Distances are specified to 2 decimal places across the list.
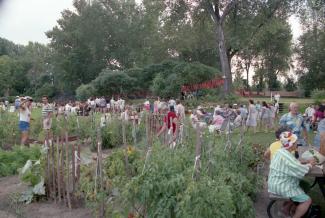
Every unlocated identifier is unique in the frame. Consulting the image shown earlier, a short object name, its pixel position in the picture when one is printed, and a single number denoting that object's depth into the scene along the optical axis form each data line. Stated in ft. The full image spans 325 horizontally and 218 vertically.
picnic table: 17.69
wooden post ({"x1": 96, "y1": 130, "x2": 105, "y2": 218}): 17.79
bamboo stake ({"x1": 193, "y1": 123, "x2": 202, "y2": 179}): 13.99
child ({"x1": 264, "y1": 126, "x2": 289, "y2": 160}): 18.82
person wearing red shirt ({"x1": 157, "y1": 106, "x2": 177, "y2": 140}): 36.52
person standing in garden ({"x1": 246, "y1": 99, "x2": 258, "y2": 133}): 54.70
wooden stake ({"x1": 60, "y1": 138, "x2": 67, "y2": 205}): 20.76
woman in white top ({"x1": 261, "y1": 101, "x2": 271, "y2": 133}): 59.54
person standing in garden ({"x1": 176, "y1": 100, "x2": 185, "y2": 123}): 47.41
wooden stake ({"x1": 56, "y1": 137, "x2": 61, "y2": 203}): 20.72
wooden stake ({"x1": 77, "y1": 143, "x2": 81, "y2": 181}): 20.51
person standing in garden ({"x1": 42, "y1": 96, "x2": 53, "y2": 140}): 40.47
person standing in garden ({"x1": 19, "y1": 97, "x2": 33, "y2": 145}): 40.06
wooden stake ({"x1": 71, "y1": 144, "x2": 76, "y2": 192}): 20.29
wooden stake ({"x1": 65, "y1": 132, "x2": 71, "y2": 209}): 20.26
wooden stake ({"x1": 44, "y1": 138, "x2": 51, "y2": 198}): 21.70
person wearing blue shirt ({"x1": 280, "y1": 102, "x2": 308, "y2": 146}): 26.27
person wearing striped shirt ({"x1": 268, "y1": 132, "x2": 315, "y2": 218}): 16.52
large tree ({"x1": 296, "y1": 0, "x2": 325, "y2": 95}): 165.89
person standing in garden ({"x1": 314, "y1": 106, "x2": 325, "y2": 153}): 26.71
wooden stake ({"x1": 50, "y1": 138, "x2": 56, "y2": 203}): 21.29
